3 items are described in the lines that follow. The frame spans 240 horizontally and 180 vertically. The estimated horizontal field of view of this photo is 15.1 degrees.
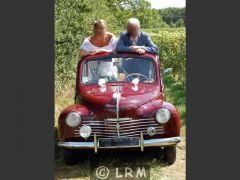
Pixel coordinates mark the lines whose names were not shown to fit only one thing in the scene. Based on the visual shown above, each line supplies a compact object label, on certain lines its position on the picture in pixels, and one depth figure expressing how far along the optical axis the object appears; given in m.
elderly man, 12.55
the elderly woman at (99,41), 12.69
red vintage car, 11.67
